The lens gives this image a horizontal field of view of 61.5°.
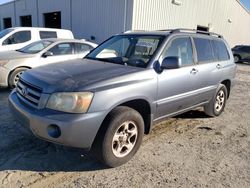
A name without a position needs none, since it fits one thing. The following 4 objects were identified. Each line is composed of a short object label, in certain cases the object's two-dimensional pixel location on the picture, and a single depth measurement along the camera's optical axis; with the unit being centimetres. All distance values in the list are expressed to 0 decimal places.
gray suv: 240
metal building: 1109
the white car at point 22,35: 781
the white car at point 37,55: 540
